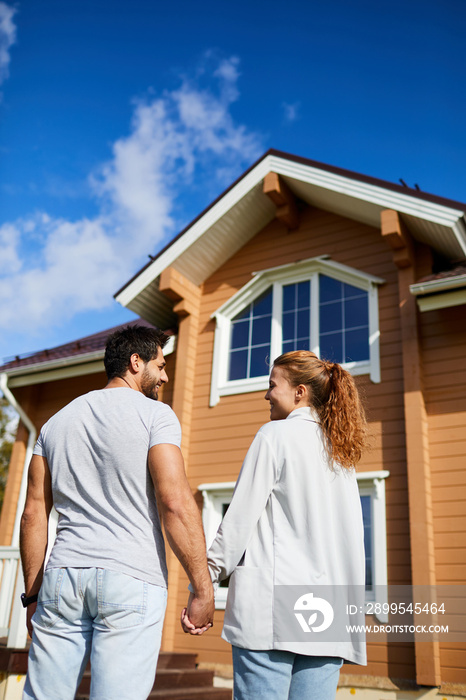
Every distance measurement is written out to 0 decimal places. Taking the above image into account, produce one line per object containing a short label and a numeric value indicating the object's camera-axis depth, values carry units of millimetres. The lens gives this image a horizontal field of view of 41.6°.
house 6391
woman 1826
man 1880
